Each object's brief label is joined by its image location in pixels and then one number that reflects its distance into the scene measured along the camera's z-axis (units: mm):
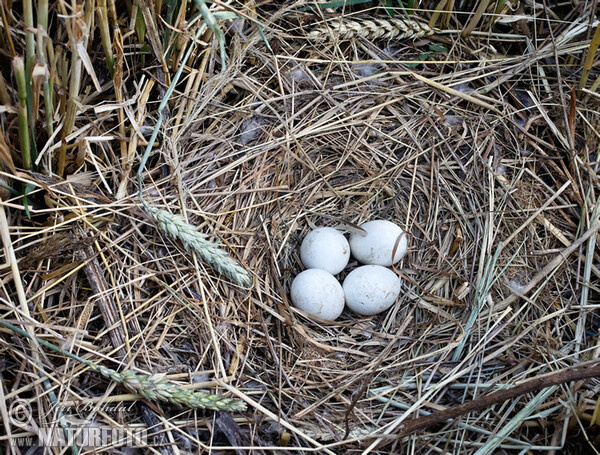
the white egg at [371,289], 526
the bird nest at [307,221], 455
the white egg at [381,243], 546
